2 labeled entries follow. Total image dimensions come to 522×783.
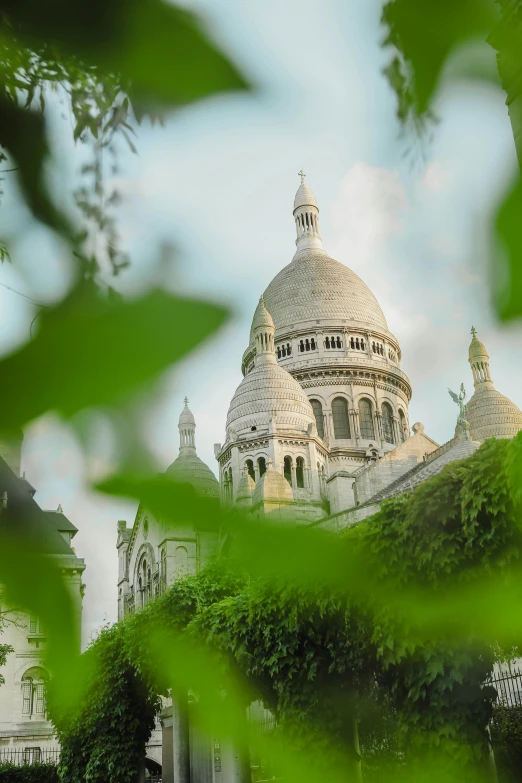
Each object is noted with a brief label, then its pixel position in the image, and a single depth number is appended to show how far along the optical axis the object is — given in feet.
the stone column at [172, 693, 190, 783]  55.36
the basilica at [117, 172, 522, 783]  97.50
